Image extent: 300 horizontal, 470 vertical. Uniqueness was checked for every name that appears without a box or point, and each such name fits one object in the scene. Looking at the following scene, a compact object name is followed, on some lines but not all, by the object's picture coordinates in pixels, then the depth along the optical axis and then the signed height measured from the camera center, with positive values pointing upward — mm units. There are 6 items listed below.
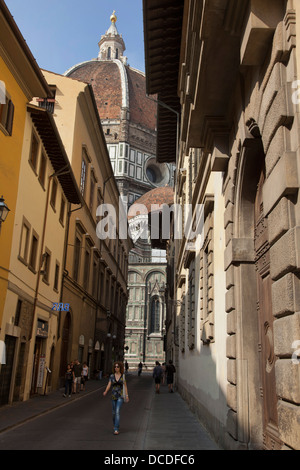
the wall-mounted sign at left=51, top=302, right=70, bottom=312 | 18827 +2286
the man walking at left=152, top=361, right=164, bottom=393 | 22606 -291
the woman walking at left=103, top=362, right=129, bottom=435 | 9617 -477
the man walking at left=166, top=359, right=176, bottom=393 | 23545 -276
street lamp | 9328 +3010
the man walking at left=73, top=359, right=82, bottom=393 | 19734 -410
